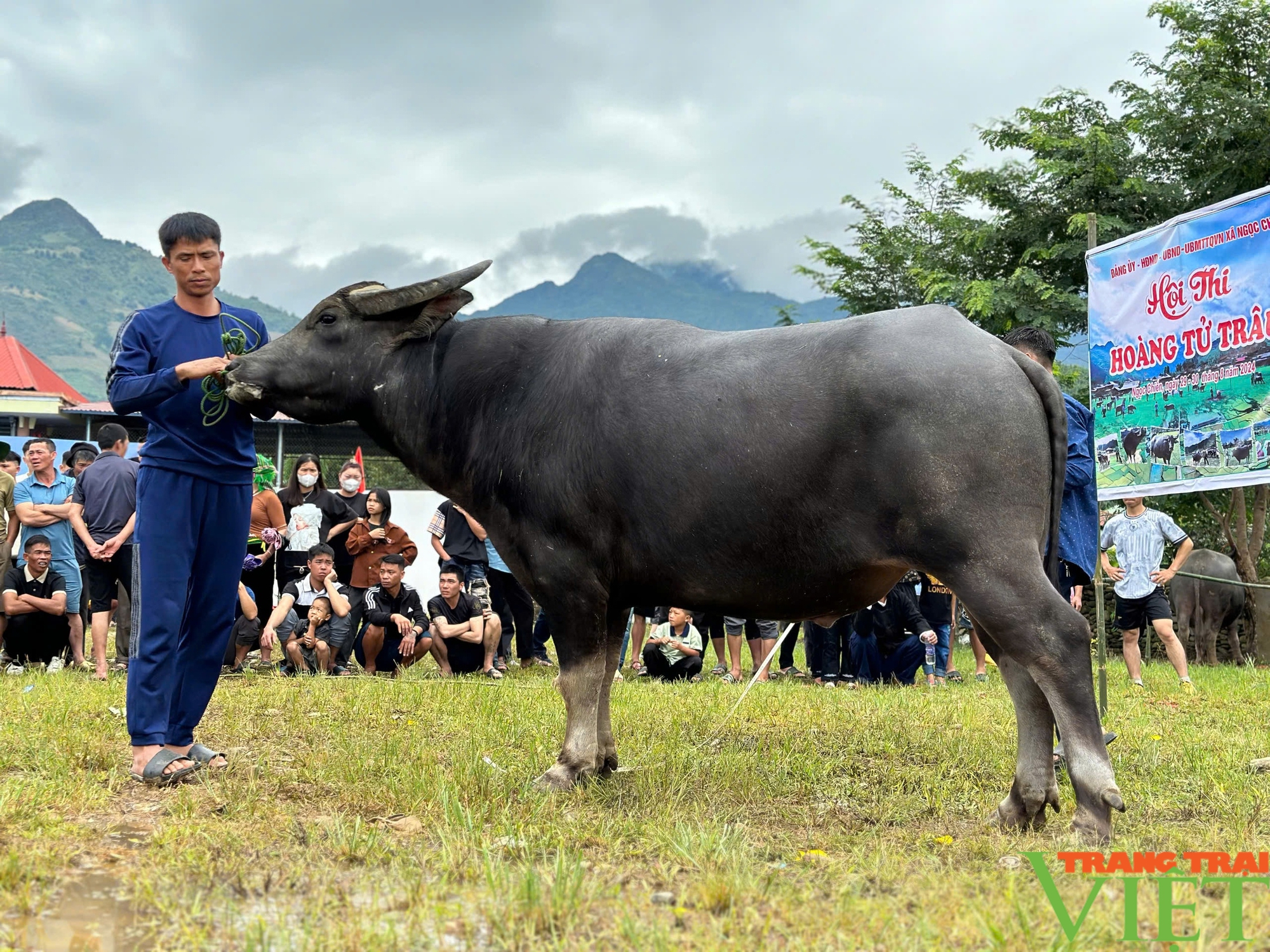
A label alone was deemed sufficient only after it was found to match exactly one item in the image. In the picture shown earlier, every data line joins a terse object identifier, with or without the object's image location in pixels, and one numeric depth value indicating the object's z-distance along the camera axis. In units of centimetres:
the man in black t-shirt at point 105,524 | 998
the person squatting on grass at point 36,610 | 1052
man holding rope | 498
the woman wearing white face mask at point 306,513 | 1132
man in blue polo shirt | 1073
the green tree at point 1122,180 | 1845
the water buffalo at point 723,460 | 409
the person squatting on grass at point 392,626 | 1074
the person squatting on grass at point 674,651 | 1098
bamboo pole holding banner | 691
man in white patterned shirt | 1116
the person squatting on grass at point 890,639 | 1107
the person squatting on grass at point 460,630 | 1077
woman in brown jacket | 1112
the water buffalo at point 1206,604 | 1702
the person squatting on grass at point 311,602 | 1074
